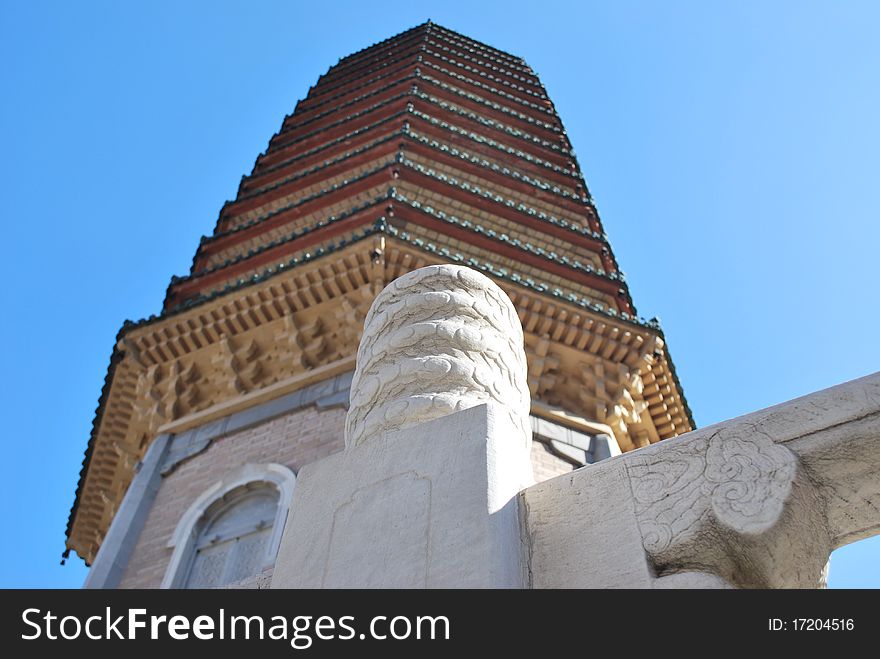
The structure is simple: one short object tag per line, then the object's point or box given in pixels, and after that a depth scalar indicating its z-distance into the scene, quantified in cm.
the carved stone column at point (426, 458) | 211
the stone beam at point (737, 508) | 203
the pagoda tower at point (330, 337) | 841
